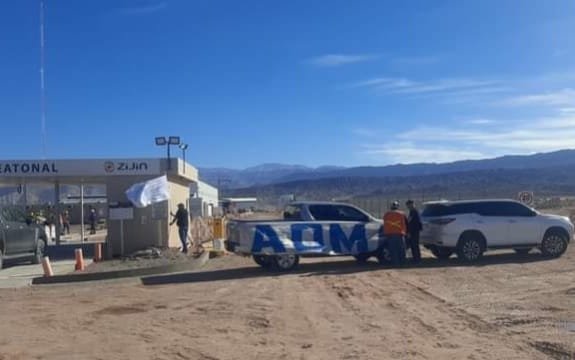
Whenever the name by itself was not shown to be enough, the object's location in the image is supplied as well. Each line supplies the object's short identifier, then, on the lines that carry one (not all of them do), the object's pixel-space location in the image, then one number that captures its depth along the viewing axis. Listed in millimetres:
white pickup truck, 18875
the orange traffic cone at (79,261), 20984
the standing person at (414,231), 20656
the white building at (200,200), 40125
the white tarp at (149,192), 23578
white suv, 20703
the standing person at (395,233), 19594
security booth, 25297
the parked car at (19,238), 22359
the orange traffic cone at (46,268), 19153
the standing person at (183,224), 24219
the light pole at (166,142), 25594
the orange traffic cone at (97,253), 23438
